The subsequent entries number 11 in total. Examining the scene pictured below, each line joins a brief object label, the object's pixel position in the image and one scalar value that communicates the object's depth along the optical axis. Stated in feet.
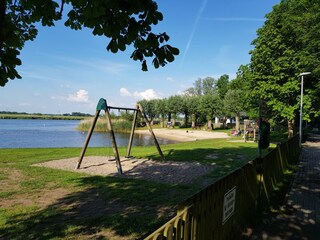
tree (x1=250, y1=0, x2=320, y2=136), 75.36
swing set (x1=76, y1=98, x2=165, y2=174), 34.54
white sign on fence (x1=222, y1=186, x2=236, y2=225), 13.46
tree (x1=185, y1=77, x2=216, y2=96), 343.46
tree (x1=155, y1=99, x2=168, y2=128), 249.14
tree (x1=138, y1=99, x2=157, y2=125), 264.93
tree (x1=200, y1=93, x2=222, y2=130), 200.44
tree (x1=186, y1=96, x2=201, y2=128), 216.95
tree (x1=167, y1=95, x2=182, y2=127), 233.53
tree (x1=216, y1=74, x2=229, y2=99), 313.03
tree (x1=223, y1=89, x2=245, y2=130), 175.46
